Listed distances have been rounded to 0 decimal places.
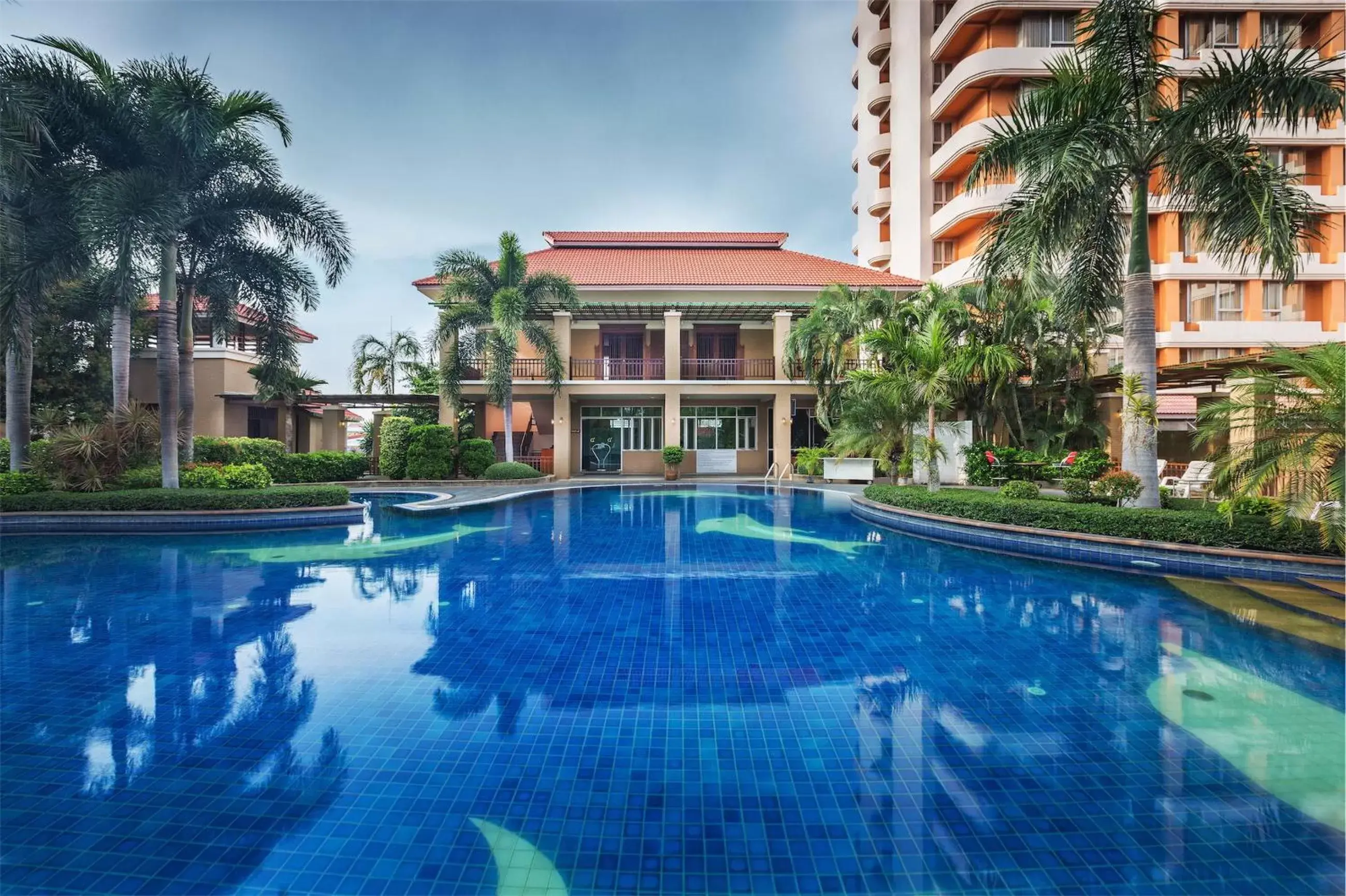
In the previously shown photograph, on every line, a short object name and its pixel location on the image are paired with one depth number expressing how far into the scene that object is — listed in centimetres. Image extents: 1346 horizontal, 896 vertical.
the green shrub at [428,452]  1983
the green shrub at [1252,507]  839
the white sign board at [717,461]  2455
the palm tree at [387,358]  2995
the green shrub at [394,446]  1998
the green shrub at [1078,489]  1079
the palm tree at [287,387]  1523
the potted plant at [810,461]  2111
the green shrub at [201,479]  1303
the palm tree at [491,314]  1869
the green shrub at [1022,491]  1148
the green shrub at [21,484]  1202
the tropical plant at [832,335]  1819
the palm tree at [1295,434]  693
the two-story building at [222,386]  2272
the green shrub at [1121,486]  976
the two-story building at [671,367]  2238
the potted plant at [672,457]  2197
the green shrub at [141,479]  1267
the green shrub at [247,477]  1324
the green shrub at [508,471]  1986
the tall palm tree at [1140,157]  841
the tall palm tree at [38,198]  1095
